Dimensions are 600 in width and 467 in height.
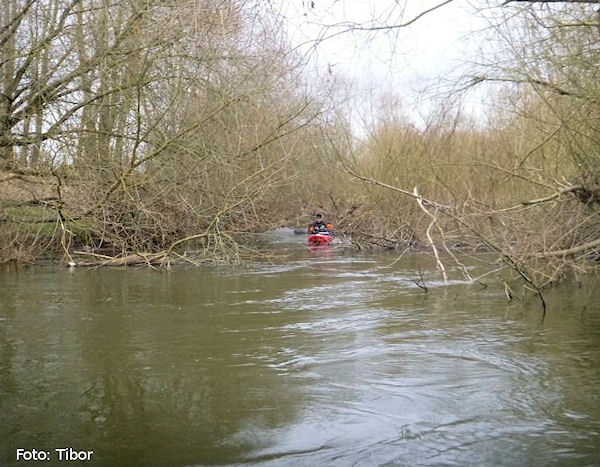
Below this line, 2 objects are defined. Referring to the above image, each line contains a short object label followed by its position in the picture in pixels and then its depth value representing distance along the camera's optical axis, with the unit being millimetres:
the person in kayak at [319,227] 21500
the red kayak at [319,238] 21109
